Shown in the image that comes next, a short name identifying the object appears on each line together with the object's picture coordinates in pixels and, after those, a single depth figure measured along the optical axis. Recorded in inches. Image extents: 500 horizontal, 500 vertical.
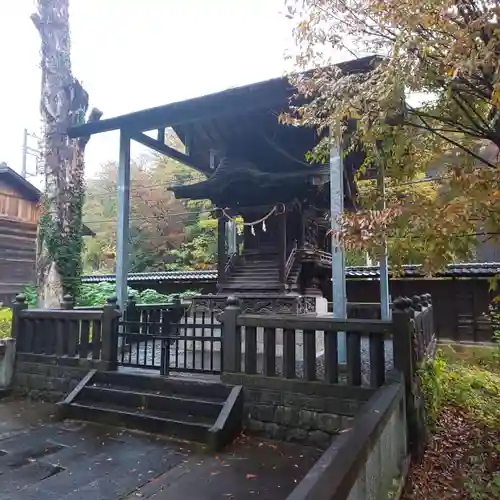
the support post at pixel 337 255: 215.1
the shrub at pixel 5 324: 320.2
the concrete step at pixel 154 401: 189.3
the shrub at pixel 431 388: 188.2
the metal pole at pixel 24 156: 1158.9
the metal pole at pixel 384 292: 314.4
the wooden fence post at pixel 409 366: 158.9
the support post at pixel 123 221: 283.7
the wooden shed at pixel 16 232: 582.2
